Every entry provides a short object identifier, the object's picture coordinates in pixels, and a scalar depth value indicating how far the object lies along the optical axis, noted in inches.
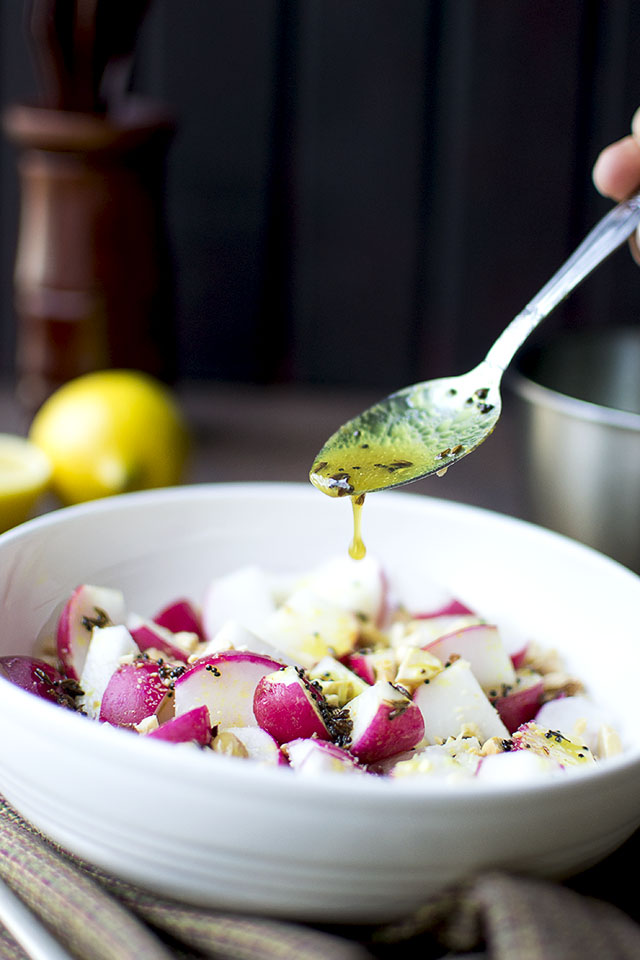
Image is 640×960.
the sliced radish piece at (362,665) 21.0
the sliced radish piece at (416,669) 20.4
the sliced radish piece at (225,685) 19.6
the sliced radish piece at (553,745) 19.5
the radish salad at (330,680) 19.3
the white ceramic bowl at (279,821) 16.7
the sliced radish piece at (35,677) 19.9
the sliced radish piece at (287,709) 19.4
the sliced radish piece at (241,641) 20.7
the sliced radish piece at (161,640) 21.4
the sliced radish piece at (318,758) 18.5
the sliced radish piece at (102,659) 20.4
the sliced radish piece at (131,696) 19.7
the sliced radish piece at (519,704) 20.8
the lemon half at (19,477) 24.8
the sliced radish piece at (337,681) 20.2
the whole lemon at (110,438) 27.1
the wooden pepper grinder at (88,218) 29.0
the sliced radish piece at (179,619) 22.4
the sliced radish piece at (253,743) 19.0
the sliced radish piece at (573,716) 20.6
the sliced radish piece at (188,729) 18.8
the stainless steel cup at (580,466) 23.0
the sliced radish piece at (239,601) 22.1
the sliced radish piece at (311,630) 21.5
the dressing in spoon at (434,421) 21.6
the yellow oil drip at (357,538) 21.7
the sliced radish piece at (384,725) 19.3
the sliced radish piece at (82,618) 21.1
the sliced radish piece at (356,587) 22.4
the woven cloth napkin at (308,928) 16.5
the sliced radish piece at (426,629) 21.7
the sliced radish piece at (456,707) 20.2
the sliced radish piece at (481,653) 21.2
